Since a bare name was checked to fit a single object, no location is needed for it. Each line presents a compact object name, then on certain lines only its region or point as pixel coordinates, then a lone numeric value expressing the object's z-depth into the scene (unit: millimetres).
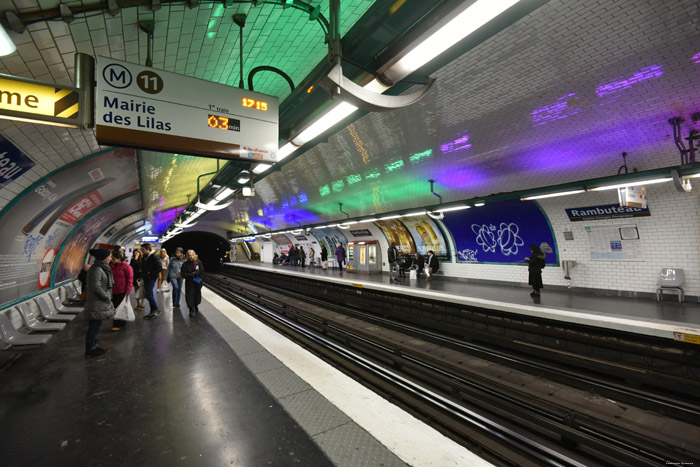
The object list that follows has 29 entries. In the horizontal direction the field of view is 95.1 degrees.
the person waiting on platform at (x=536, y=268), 8992
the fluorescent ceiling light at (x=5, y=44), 1806
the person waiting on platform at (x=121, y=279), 6766
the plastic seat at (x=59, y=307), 8031
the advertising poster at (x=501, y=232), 10266
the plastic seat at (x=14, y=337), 4845
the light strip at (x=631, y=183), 5732
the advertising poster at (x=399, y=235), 15391
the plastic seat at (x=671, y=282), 7738
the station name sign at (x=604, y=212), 8185
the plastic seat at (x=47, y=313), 6988
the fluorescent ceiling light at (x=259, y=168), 4716
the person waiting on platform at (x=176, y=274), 8716
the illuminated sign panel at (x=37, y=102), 2355
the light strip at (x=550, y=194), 7270
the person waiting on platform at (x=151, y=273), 7734
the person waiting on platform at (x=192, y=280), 7980
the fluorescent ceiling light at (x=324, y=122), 2786
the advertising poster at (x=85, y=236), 9414
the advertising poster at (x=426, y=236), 13762
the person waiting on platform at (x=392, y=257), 16141
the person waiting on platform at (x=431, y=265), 13726
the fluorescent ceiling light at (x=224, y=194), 7318
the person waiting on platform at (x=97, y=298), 4781
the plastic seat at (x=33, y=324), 5938
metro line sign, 2770
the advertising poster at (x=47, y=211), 5361
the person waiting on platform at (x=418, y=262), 14380
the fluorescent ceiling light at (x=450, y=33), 1695
